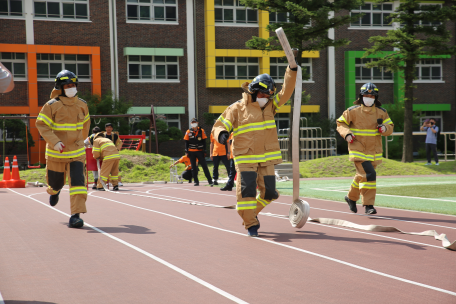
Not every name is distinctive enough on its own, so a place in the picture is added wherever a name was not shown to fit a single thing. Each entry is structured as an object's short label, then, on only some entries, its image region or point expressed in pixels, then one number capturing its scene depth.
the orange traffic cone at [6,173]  18.63
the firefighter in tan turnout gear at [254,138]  7.05
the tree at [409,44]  24.98
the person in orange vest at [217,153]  16.86
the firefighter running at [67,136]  8.12
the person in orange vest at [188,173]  18.95
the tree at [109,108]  32.50
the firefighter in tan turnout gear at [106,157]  15.81
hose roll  7.21
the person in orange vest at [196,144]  17.16
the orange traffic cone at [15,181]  18.40
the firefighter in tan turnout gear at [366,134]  9.24
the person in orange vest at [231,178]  15.41
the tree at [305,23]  24.41
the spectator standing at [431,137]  23.25
